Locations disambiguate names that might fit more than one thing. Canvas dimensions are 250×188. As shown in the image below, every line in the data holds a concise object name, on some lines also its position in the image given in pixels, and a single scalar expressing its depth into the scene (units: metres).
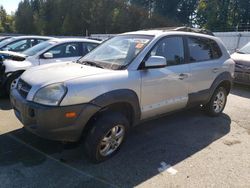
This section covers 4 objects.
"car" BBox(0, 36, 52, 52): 6.45
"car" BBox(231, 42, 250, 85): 6.21
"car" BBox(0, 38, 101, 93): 4.57
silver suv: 2.47
